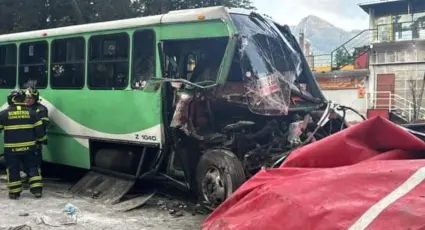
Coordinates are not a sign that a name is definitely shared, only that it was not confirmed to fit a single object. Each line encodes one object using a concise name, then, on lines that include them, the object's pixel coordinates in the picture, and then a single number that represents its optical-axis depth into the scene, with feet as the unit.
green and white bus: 21.62
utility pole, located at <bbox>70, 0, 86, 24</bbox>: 65.77
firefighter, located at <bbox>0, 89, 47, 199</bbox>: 25.61
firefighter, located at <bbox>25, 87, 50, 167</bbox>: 27.45
